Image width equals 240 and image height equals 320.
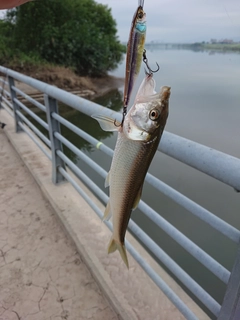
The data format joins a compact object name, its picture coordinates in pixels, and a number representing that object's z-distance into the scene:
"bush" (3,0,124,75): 16.56
